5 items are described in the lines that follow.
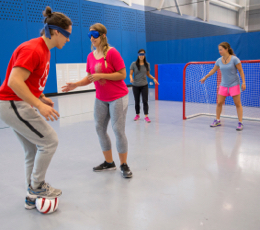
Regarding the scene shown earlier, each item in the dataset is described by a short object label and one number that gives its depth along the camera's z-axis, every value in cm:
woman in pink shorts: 471
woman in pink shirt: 269
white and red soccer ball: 216
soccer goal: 678
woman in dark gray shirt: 566
